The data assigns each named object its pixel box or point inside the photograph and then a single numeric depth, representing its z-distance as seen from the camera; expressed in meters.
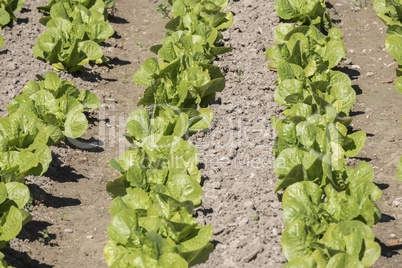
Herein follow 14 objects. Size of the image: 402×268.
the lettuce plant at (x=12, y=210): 8.18
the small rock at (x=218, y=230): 8.73
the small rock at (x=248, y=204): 9.02
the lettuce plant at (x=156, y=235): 7.55
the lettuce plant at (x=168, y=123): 10.55
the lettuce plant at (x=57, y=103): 11.20
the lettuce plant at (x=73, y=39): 13.23
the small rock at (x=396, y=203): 9.47
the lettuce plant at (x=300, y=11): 13.73
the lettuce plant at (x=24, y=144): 9.55
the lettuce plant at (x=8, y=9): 14.81
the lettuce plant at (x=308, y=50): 12.07
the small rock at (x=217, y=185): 9.66
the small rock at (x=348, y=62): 13.44
